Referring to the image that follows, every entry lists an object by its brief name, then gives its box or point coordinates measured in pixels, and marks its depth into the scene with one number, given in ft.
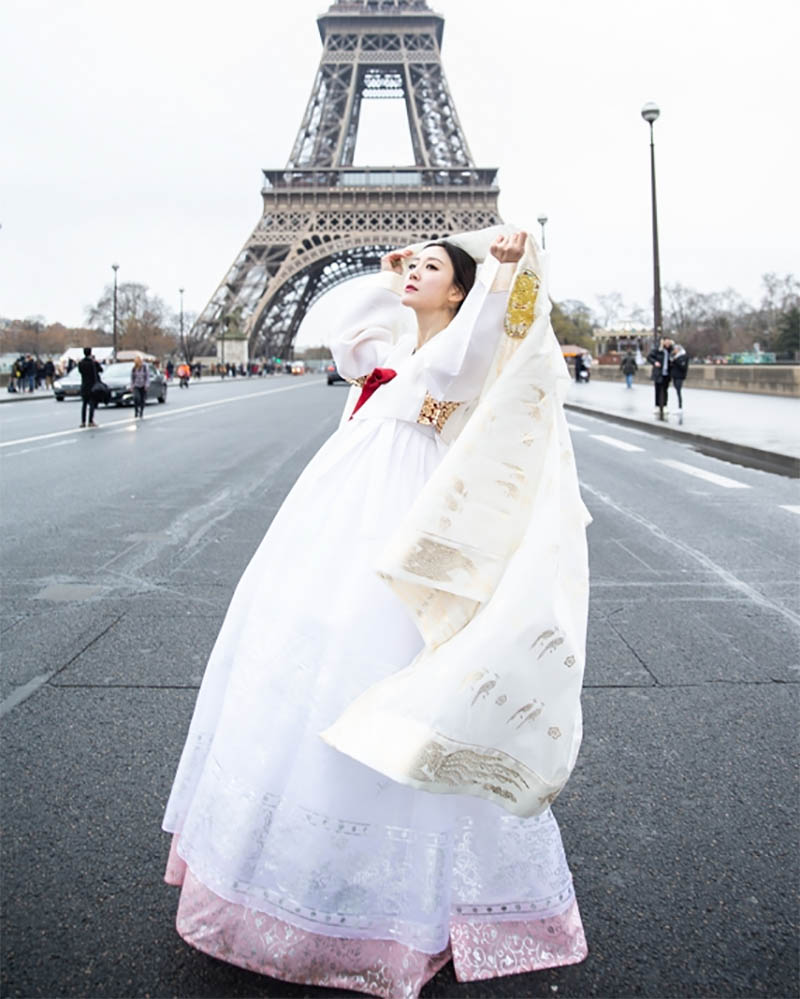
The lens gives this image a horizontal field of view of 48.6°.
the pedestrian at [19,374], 116.88
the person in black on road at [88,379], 52.85
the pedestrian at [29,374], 119.55
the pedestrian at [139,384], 65.62
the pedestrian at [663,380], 59.93
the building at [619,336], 310.22
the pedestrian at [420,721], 5.54
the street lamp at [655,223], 76.69
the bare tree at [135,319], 253.65
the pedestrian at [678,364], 62.80
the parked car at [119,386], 80.07
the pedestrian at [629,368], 117.80
